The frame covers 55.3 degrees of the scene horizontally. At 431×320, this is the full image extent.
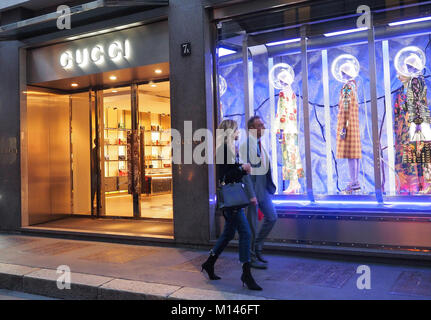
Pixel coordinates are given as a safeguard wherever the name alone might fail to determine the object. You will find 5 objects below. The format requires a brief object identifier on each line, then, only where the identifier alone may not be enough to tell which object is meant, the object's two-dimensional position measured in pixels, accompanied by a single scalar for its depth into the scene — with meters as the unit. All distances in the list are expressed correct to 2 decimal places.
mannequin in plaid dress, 6.86
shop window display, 6.46
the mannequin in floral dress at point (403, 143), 6.50
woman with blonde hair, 4.10
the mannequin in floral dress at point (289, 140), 7.24
